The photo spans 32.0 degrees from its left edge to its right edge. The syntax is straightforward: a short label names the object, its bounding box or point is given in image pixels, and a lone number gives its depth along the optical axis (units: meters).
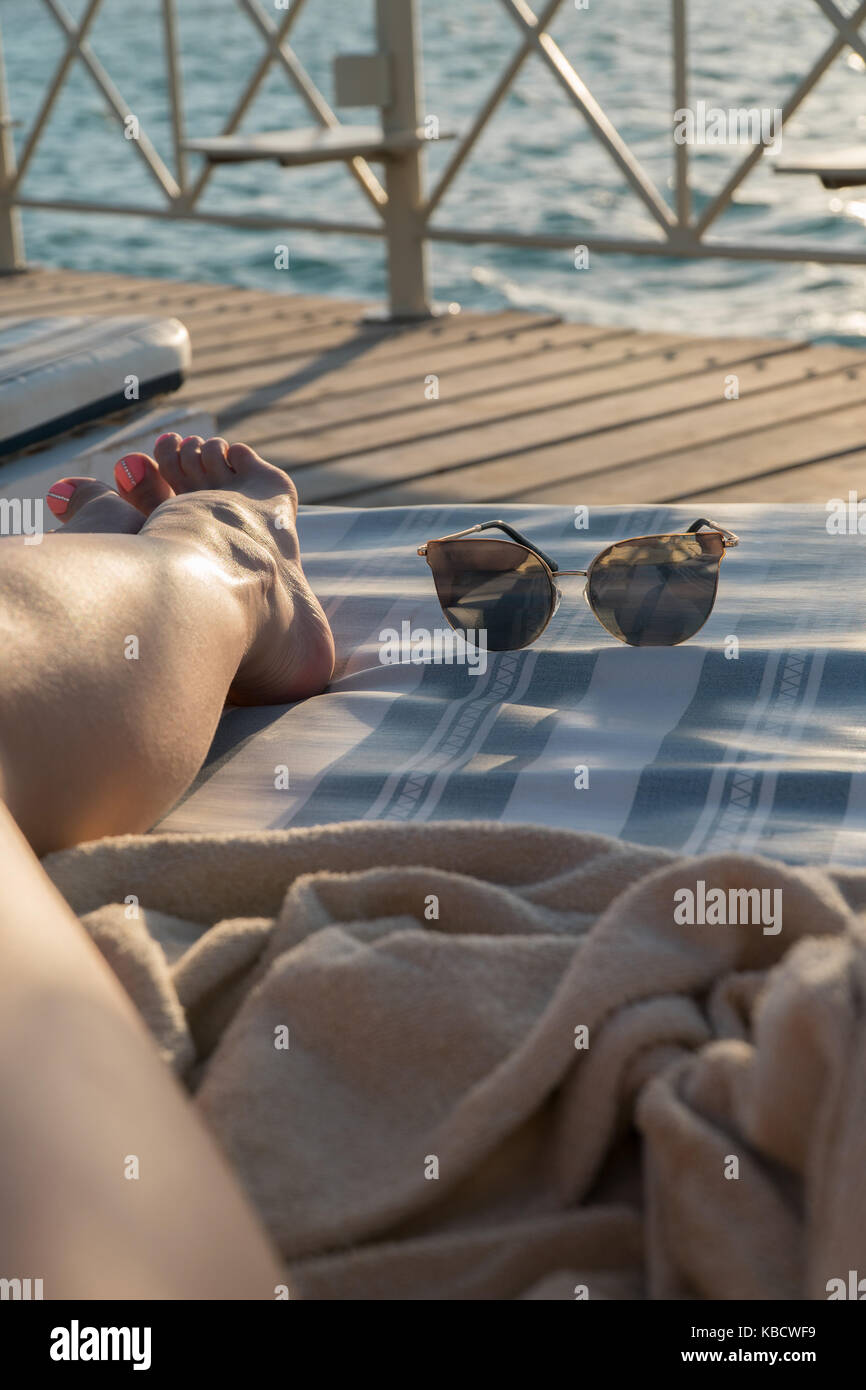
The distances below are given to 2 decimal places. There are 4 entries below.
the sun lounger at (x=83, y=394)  1.78
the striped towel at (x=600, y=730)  0.98
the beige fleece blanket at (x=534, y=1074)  0.55
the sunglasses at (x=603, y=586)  1.24
